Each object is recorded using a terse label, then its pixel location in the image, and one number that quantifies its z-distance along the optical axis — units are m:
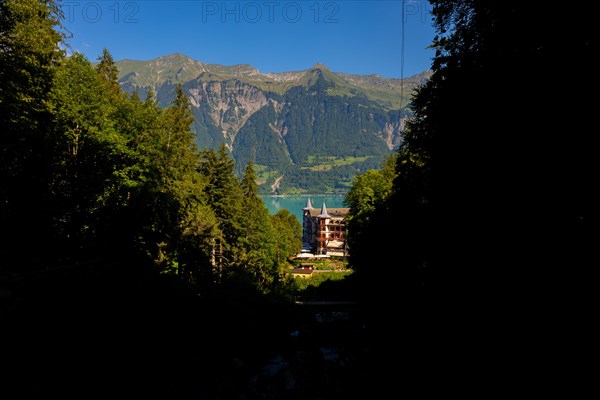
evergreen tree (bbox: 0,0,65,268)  13.99
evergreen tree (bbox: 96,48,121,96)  27.36
